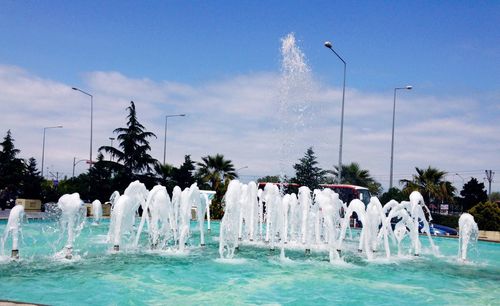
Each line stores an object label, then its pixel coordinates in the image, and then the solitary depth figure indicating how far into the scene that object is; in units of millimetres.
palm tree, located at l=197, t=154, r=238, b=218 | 50550
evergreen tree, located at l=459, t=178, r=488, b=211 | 44562
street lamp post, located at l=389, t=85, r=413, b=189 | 34031
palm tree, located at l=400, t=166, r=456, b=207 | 50531
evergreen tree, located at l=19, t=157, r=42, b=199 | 35969
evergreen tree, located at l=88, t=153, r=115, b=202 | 39812
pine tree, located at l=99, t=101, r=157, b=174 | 42031
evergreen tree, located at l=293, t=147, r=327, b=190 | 52156
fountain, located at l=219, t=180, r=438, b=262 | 14739
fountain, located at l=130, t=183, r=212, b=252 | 15148
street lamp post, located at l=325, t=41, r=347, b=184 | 28400
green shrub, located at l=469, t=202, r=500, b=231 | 26906
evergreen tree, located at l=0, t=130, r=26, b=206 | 38972
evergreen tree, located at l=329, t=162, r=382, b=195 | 66562
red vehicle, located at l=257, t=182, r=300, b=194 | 46250
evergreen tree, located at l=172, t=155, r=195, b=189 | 43281
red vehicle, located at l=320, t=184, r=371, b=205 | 36500
